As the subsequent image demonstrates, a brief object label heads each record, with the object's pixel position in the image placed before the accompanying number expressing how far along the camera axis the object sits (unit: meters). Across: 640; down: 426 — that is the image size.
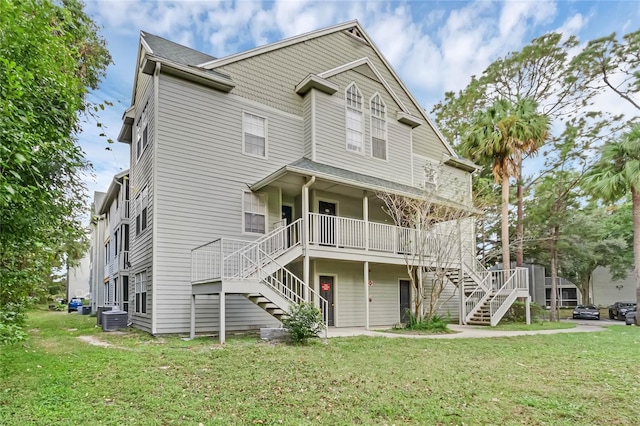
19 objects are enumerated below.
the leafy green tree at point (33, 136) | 4.73
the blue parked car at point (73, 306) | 33.49
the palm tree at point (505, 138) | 17.84
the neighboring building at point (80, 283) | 49.38
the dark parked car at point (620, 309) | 26.58
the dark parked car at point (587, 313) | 28.34
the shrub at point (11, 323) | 4.99
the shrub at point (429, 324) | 13.30
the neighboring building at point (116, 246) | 18.53
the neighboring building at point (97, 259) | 27.88
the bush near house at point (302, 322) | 9.92
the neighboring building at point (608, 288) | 35.78
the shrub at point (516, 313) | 17.72
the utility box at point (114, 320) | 13.98
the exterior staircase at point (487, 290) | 16.25
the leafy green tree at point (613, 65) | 22.11
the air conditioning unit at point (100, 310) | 15.38
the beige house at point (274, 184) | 12.18
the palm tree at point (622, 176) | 17.81
